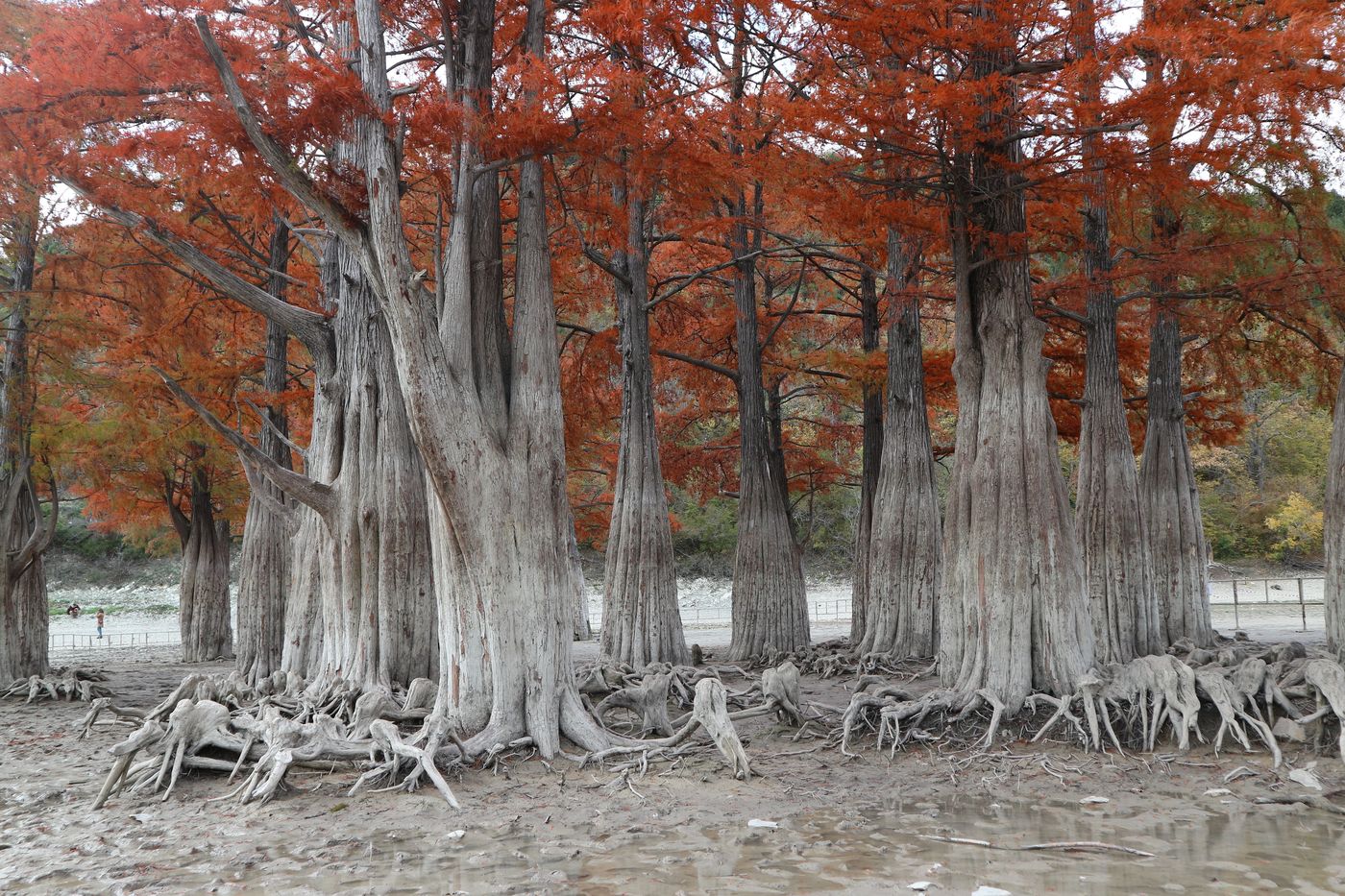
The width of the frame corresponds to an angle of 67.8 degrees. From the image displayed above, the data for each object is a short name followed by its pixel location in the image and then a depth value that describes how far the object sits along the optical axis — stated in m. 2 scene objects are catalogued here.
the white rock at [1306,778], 7.16
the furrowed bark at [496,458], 7.90
